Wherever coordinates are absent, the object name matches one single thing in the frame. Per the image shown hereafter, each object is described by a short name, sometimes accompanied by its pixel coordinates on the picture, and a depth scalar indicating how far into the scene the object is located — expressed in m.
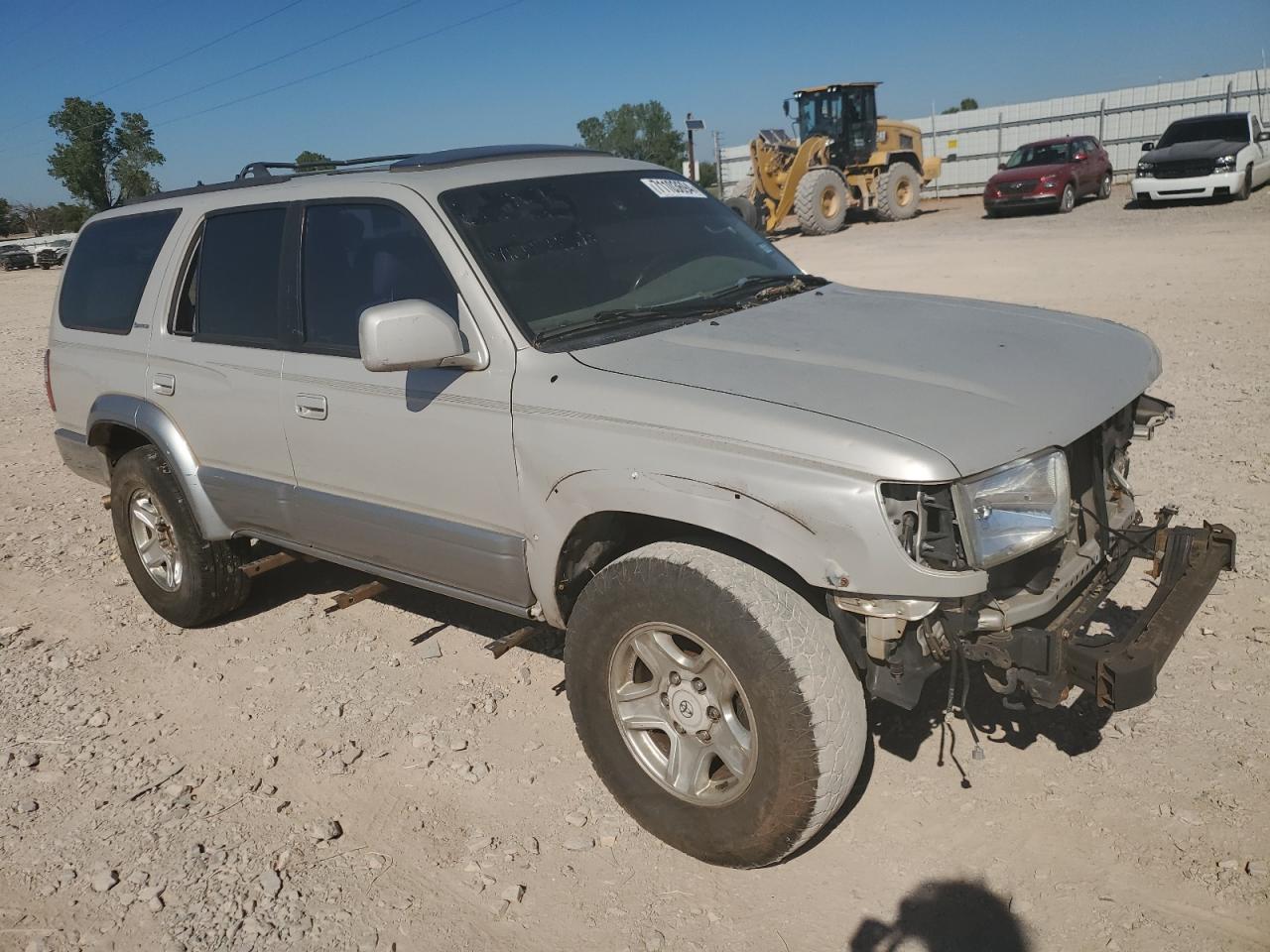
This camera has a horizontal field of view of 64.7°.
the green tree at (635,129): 68.75
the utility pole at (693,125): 20.80
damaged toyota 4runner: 2.60
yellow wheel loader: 22.33
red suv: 22.33
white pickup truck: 19.92
